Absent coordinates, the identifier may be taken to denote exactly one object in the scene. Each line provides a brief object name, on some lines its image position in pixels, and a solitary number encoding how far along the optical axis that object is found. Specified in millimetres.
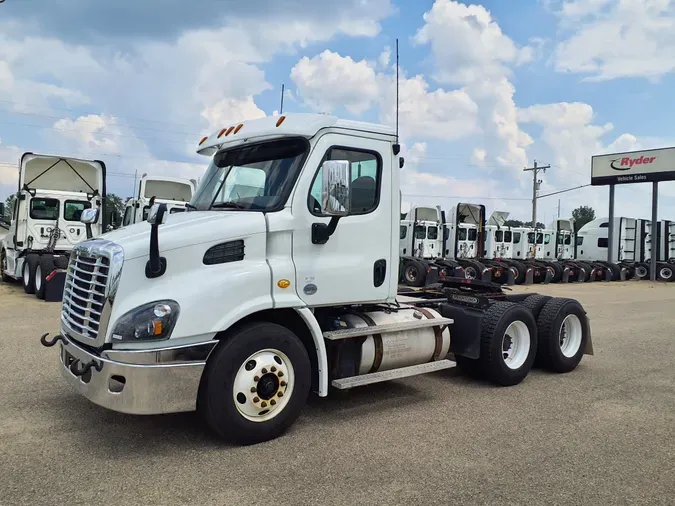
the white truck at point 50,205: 15023
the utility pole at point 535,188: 57369
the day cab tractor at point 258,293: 4281
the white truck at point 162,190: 17344
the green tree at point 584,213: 136500
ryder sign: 33188
